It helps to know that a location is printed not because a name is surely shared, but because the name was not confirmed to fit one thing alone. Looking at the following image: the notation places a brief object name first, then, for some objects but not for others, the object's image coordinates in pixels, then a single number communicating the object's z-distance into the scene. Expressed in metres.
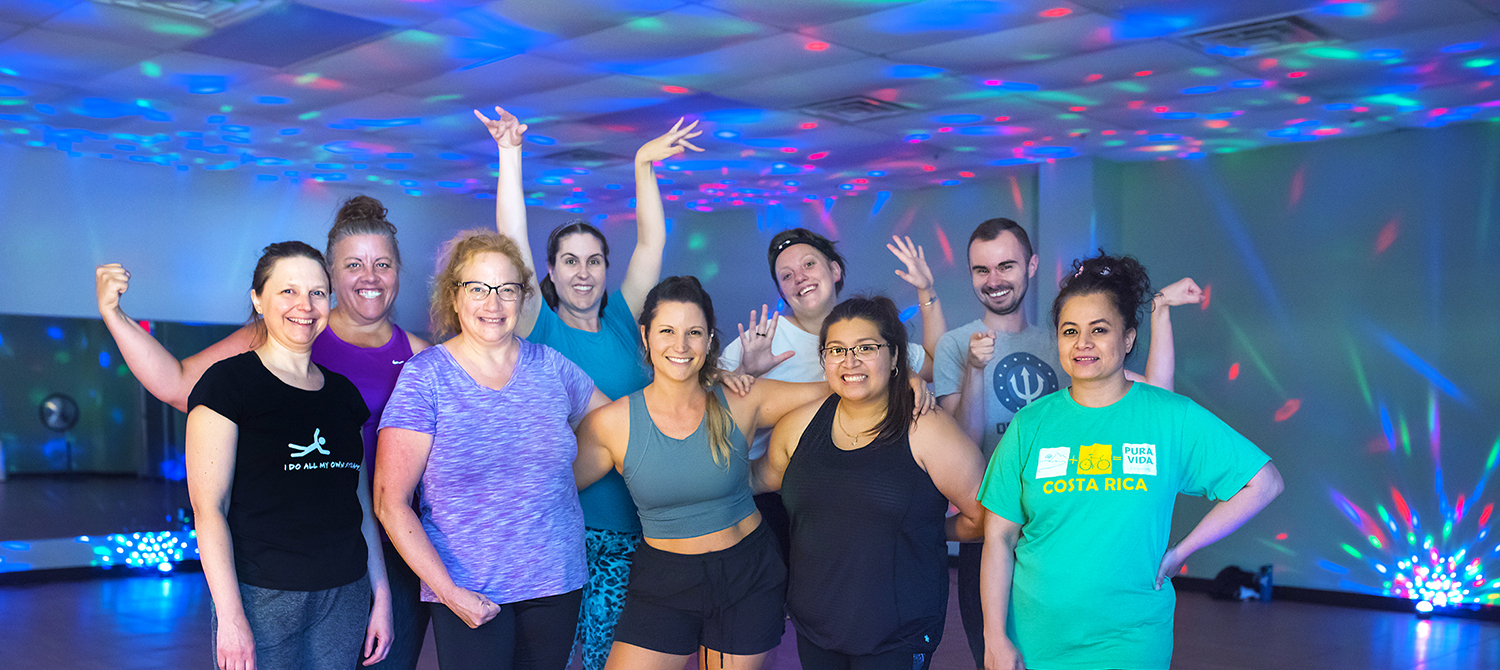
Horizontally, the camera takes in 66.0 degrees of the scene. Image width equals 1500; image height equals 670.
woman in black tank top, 2.40
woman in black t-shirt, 2.07
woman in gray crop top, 2.57
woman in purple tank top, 2.49
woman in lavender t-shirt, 2.35
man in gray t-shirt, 2.93
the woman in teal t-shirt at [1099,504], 2.18
